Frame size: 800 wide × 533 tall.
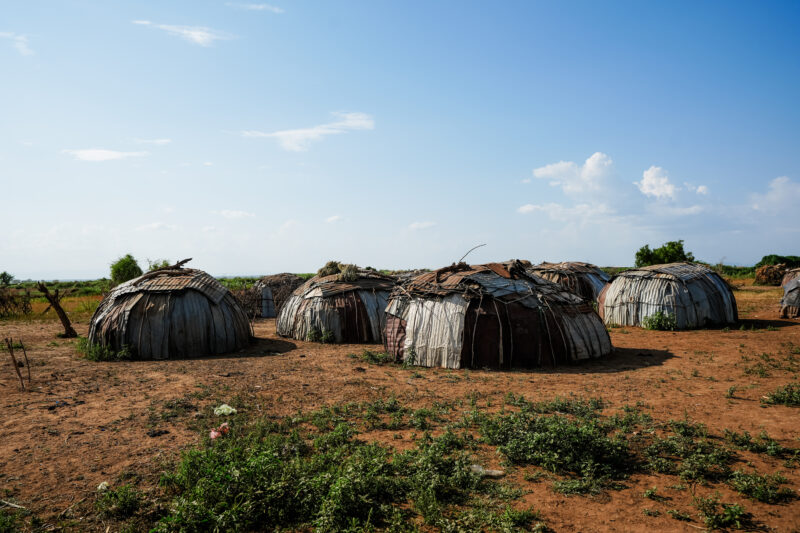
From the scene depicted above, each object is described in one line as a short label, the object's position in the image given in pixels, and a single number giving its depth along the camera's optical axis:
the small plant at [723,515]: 4.69
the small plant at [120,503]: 5.05
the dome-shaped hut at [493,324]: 11.98
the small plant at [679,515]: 4.85
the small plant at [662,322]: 17.48
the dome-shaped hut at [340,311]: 16.88
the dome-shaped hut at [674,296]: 17.62
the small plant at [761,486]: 5.14
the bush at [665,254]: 33.03
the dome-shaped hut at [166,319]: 13.91
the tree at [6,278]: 47.58
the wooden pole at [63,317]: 17.15
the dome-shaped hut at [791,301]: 18.91
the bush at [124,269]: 34.41
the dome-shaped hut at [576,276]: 25.31
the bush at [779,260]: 43.90
